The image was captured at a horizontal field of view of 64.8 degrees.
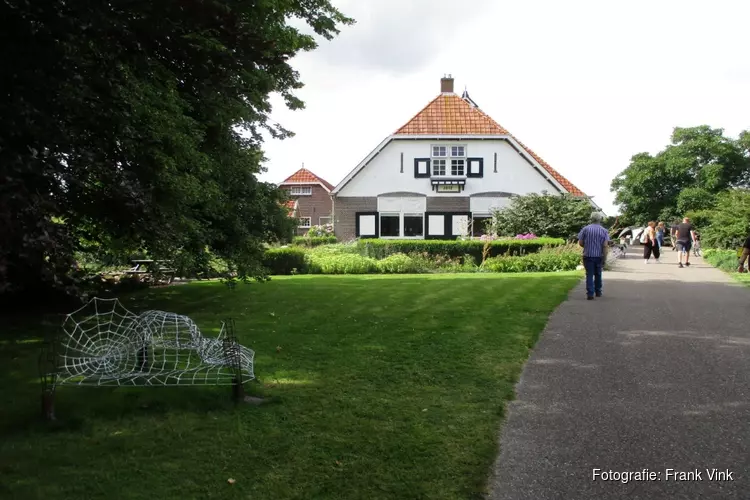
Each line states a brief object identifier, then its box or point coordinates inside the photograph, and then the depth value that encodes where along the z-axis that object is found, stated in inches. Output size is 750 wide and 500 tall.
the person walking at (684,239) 756.0
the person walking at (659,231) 852.6
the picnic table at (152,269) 357.4
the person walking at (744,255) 587.9
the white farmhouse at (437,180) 1211.9
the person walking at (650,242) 817.5
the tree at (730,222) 797.2
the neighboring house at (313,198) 2080.5
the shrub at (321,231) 1326.2
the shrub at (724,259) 683.4
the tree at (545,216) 962.7
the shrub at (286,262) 827.4
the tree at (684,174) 2458.2
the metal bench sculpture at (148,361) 190.2
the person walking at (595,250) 442.3
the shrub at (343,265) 797.9
